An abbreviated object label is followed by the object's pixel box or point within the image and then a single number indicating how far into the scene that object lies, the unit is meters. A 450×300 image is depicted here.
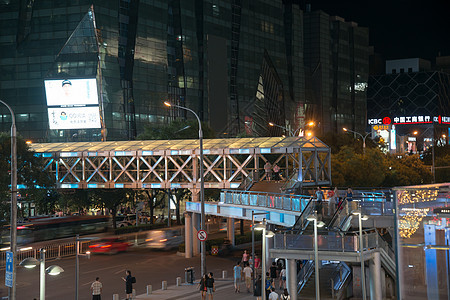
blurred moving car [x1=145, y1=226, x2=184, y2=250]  56.69
